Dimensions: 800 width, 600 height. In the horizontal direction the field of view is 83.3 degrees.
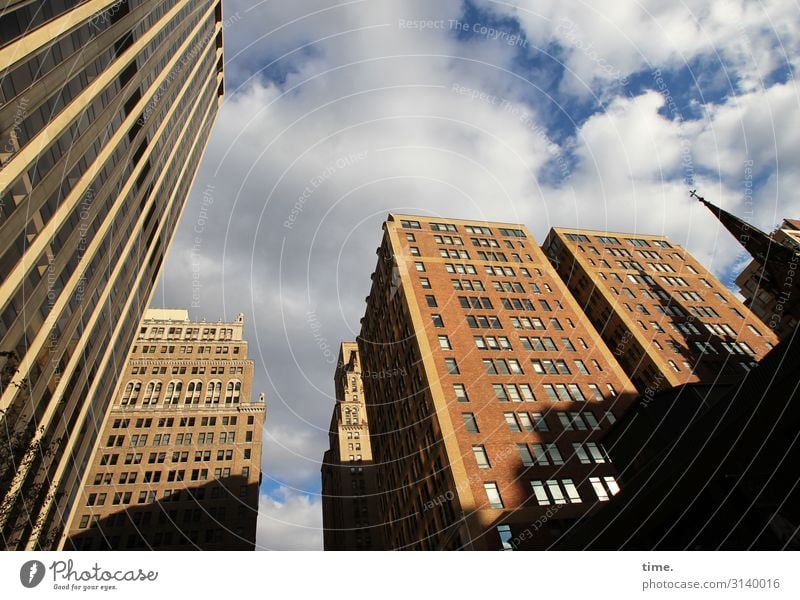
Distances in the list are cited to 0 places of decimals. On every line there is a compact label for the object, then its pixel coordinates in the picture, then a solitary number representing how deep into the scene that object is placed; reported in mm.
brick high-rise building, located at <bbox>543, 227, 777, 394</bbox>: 57781
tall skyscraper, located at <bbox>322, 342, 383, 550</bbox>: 97125
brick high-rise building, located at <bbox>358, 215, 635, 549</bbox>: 35250
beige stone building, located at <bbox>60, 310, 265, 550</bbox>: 67188
